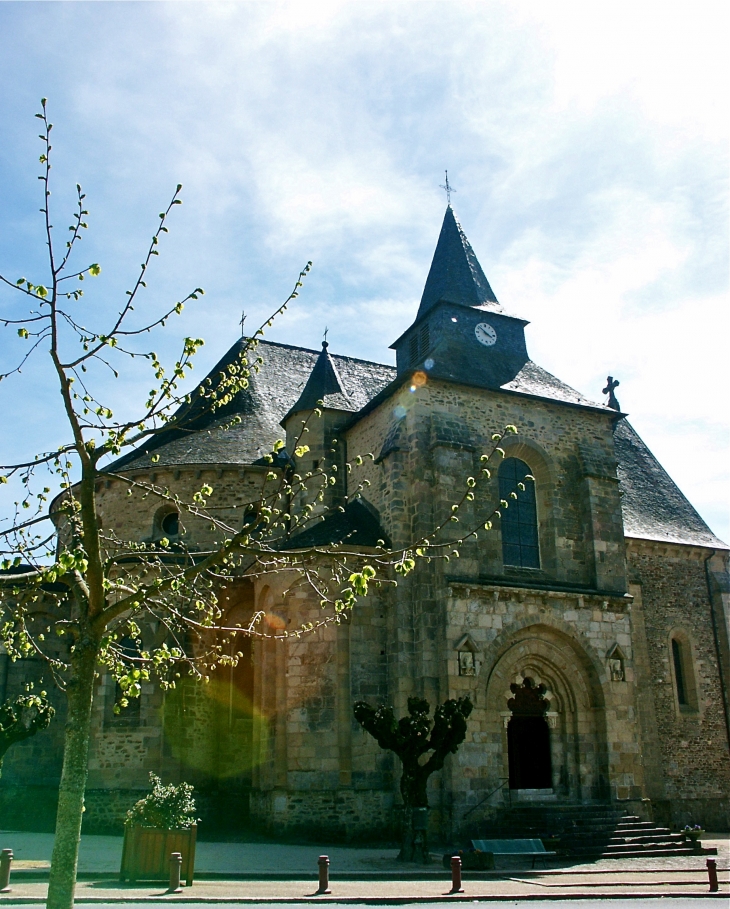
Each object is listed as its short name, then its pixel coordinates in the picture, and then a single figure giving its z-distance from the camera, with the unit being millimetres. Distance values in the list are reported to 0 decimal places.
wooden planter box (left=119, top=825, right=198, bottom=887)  12609
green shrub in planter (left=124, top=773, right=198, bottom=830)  12980
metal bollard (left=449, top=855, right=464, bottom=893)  12430
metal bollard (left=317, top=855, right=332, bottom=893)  11797
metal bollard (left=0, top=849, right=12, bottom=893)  11656
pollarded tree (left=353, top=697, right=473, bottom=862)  15227
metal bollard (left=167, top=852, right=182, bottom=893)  11812
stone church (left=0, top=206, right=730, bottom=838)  18188
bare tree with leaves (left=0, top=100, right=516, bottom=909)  7449
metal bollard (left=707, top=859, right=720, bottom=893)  13055
